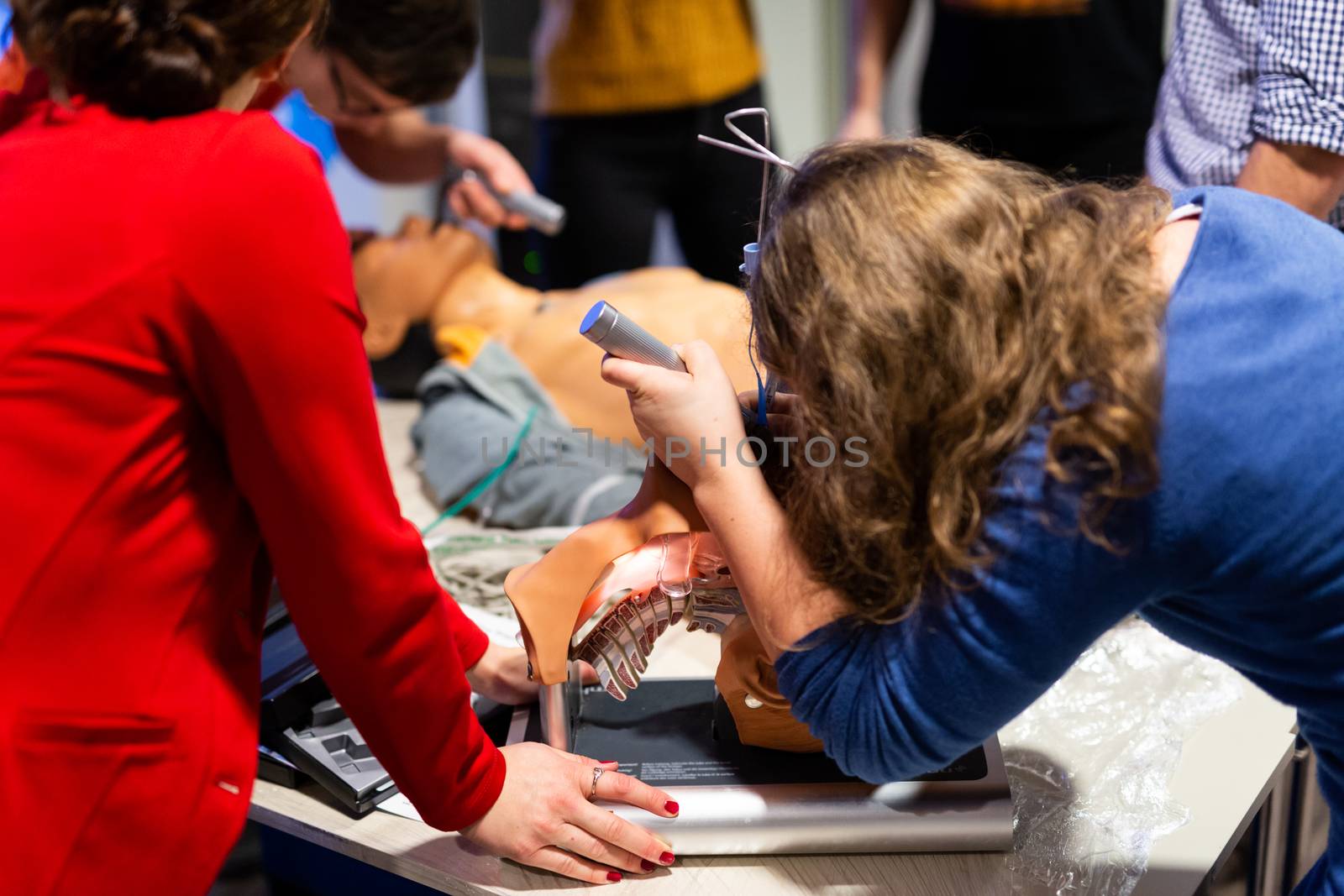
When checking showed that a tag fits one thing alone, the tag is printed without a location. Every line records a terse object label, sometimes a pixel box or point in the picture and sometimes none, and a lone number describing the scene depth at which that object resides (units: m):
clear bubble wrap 2.33
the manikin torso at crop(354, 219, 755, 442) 3.18
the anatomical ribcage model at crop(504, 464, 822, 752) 2.32
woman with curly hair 2.06
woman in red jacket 2.04
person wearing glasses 2.87
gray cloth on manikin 2.99
